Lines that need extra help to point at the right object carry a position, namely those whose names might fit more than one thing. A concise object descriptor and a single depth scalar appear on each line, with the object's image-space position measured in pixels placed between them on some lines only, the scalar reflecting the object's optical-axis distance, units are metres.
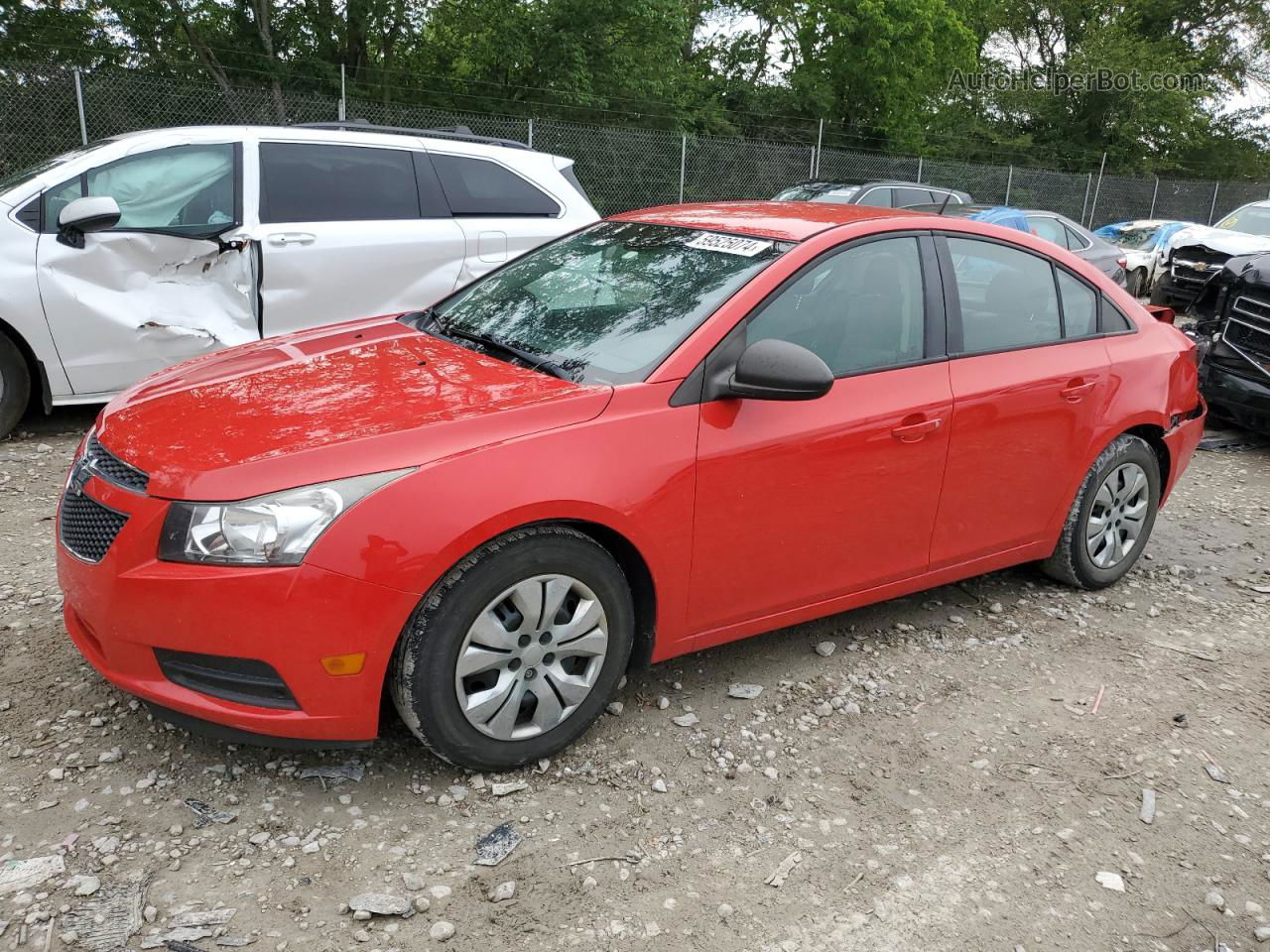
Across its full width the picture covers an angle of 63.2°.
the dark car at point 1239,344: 7.08
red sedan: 2.60
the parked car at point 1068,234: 11.30
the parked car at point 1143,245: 15.48
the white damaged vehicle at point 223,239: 5.54
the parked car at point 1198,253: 14.15
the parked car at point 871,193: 13.73
